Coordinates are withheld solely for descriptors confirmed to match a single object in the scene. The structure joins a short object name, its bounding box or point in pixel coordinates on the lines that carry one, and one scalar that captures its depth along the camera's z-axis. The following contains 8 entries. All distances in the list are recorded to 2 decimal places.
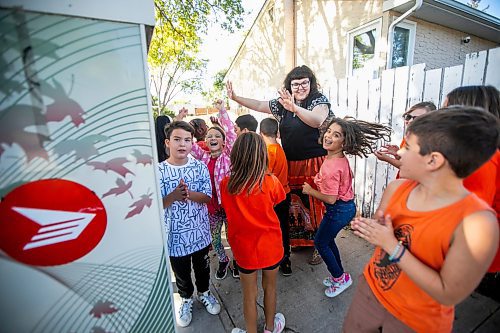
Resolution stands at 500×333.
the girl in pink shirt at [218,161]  2.43
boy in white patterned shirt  1.92
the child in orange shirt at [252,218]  1.70
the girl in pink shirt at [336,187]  2.15
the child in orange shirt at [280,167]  2.44
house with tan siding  5.65
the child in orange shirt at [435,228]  0.88
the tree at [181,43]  6.75
